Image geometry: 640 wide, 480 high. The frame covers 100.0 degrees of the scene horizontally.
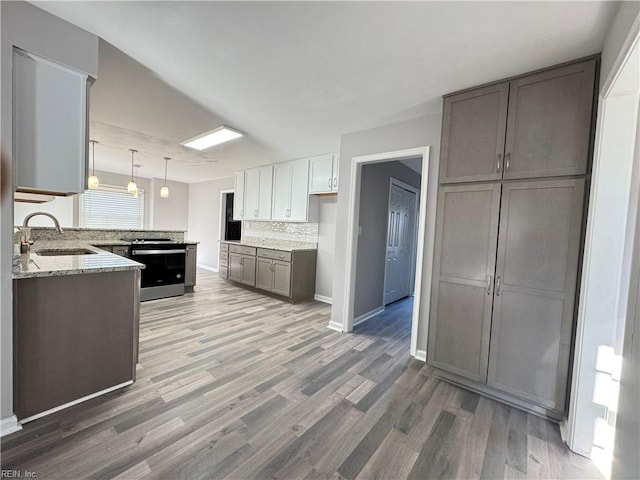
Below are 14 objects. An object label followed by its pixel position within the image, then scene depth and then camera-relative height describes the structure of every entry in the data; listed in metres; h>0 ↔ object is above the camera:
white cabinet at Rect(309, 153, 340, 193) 4.17 +0.90
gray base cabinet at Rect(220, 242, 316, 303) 4.43 -0.78
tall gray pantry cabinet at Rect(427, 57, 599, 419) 1.83 +0.05
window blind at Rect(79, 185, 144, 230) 6.59 +0.27
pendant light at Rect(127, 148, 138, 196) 4.64 +0.57
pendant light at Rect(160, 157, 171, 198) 5.14 +0.59
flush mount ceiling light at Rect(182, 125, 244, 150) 3.55 +1.23
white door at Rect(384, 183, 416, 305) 4.40 -0.17
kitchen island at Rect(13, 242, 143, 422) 1.63 -0.75
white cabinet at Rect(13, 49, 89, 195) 1.63 +0.58
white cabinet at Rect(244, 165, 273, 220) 5.23 +0.68
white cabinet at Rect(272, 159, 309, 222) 4.58 +0.66
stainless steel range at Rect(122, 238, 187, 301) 4.09 -0.70
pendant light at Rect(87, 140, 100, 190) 3.87 +1.19
